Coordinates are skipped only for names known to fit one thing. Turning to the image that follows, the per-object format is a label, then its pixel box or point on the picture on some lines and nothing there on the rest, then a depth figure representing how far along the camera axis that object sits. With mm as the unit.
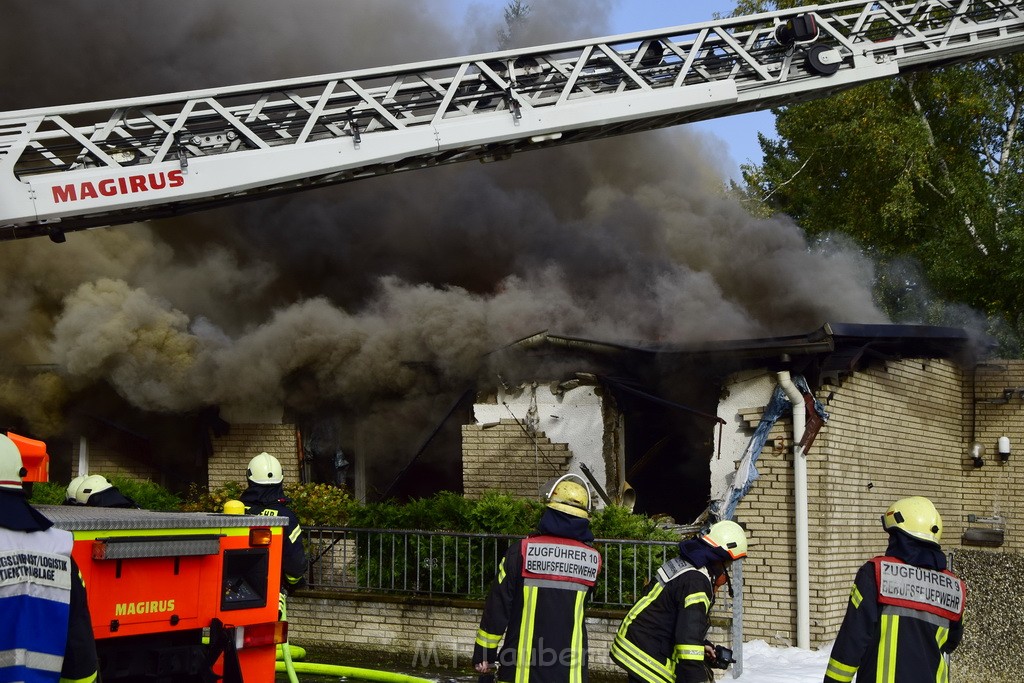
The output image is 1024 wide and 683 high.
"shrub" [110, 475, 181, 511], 12375
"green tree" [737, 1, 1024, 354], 19266
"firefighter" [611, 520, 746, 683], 4781
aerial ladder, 8125
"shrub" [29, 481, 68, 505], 12867
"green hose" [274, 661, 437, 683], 8258
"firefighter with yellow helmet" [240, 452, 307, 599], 6559
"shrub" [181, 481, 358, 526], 11383
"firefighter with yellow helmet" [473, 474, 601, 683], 4875
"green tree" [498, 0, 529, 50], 17531
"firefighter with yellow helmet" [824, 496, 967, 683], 4367
